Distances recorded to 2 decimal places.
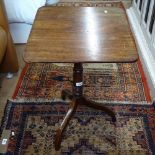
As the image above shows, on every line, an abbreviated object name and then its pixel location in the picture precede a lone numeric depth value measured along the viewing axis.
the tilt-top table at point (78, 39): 1.04
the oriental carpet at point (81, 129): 1.43
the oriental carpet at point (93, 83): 1.78
